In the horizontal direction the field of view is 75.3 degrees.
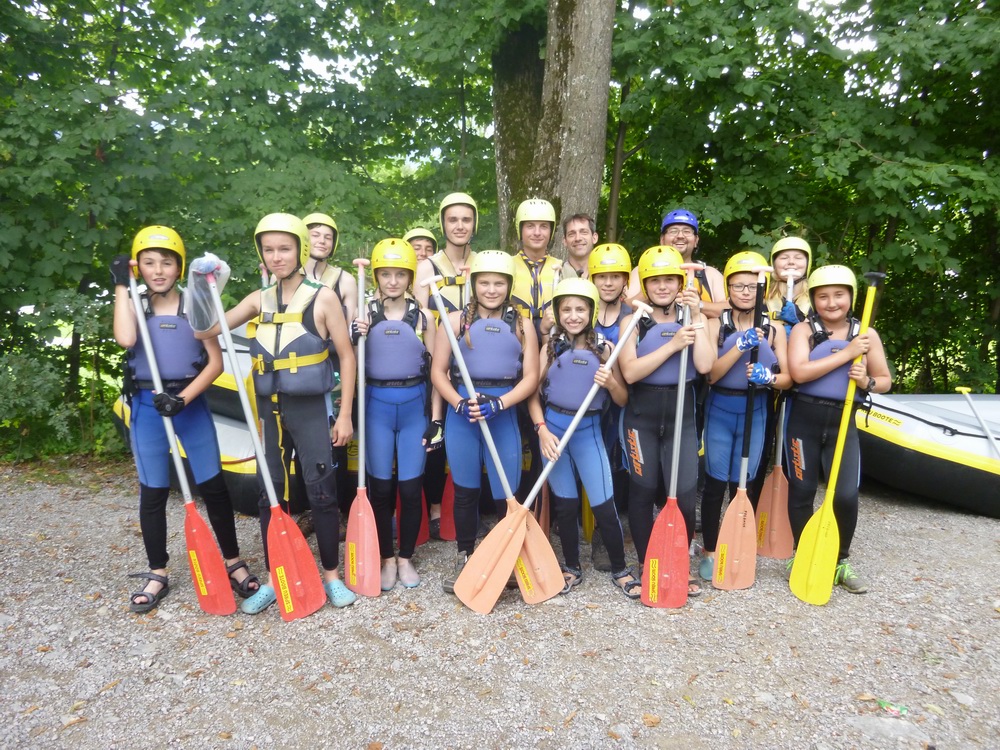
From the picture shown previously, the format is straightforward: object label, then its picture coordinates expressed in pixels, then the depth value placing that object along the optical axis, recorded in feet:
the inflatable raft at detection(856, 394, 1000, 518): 17.90
